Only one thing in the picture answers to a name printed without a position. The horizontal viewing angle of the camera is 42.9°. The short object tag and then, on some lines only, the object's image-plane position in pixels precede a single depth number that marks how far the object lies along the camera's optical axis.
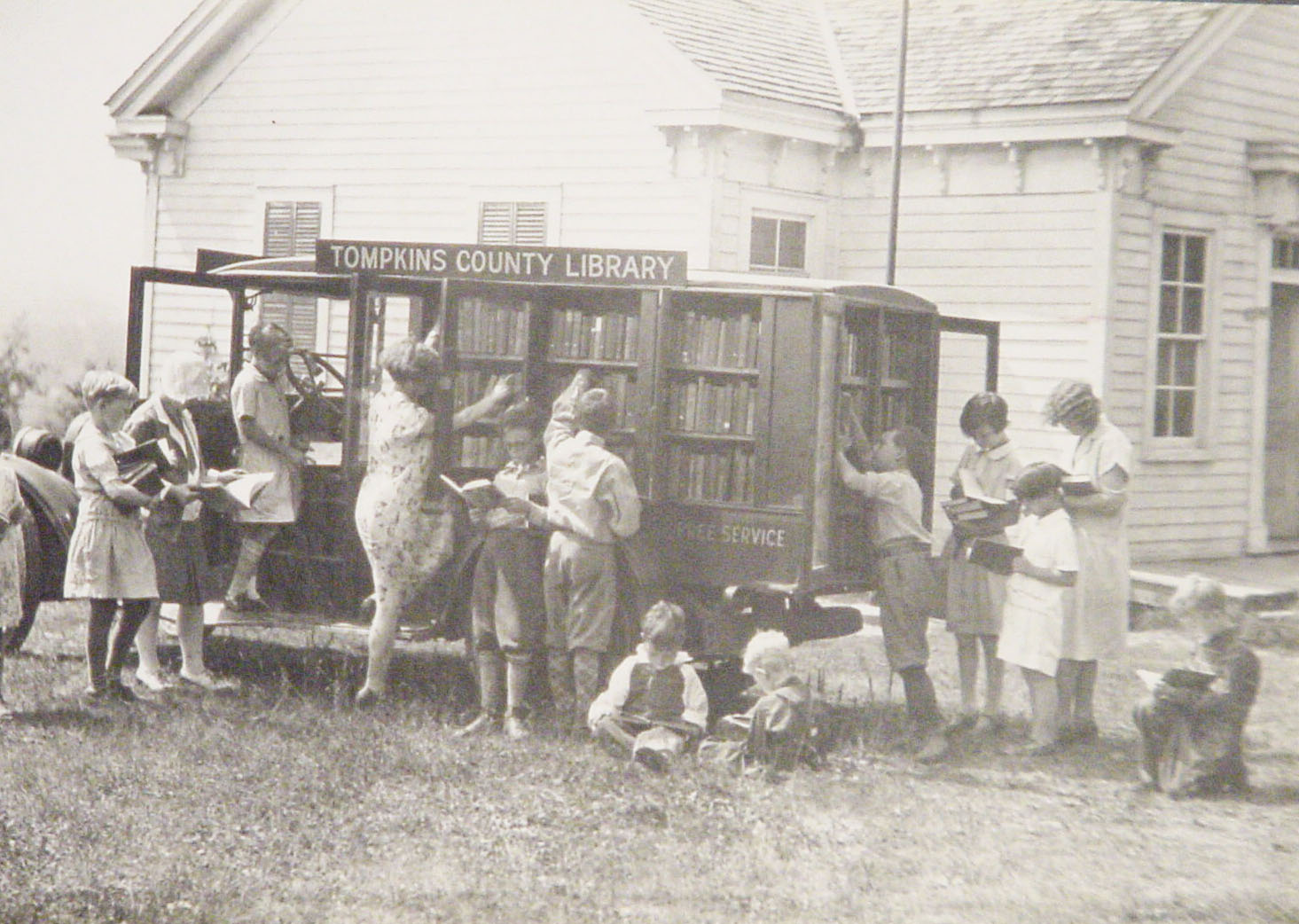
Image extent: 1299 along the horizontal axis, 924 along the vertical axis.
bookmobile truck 5.96
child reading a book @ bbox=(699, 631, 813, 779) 5.54
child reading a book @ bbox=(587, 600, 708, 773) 5.69
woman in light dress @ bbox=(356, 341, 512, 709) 6.40
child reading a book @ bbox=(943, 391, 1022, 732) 6.31
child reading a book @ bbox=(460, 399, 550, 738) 6.14
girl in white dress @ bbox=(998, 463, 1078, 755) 5.88
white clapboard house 9.62
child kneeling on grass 4.91
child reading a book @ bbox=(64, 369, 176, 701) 6.43
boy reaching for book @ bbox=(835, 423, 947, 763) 6.17
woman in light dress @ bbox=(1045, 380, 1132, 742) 6.02
